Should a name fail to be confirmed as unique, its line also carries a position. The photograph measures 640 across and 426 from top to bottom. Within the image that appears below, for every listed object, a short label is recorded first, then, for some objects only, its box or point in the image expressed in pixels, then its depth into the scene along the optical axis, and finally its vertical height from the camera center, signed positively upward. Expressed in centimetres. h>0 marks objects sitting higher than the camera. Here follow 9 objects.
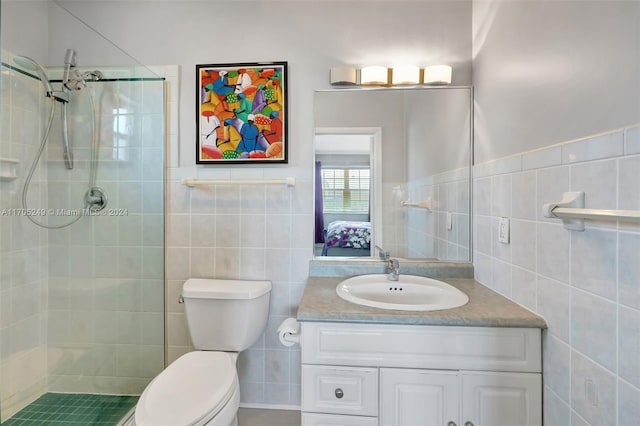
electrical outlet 132 -9
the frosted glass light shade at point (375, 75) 169 +72
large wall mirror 171 +20
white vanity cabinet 112 -61
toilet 115 -72
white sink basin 147 -39
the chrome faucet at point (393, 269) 157 -32
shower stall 133 -10
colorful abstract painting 177 +53
